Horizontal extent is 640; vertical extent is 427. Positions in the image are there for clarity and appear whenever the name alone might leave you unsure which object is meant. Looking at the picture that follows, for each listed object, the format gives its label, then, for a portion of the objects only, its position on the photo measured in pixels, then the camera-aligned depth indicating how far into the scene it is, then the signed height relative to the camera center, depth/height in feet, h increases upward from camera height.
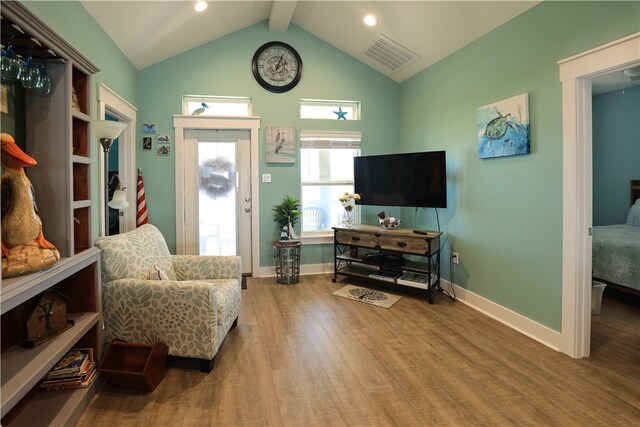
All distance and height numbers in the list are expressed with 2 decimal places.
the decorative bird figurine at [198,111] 13.89 +3.98
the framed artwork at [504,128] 9.01 +2.22
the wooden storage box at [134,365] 6.37 -2.92
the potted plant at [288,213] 14.06 -0.11
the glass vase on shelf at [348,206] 14.19 +0.16
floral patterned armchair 7.10 -2.00
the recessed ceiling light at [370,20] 11.92 +6.55
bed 11.01 -1.66
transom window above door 14.07 +4.31
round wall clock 14.25 +5.92
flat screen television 11.88 +1.11
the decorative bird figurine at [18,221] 4.69 -0.12
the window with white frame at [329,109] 15.01 +4.40
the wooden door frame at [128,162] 12.25 +1.79
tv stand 11.83 -1.77
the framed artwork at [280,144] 14.39 +2.76
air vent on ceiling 13.00 +6.09
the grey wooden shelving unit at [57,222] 4.80 -0.17
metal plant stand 13.80 -2.16
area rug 11.57 -3.00
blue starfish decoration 15.33 +4.24
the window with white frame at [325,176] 15.07 +1.50
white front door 14.07 +0.73
